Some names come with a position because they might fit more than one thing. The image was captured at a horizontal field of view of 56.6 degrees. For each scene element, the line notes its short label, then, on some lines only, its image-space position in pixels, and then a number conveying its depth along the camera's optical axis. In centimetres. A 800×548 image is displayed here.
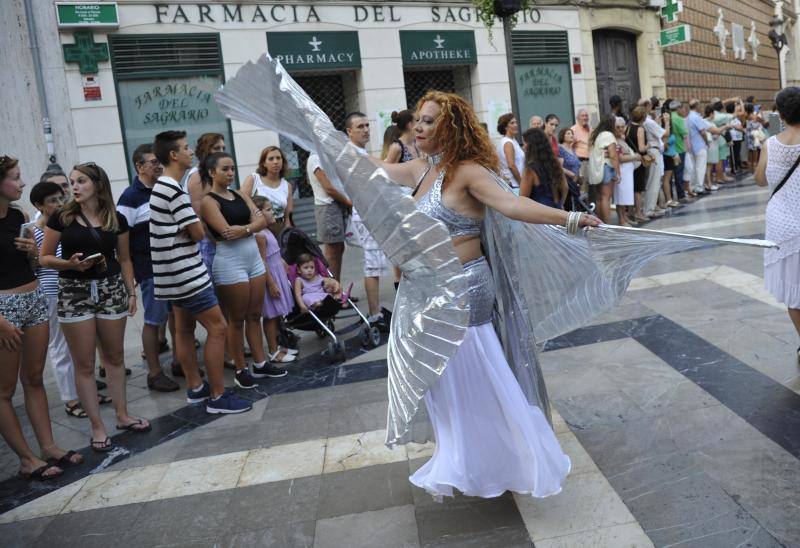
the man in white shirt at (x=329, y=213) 709
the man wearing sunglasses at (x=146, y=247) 573
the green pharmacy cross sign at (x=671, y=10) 1923
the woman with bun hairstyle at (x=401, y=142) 671
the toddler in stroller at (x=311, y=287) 625
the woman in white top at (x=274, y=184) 657
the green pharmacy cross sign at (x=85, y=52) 1177
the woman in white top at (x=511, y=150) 795
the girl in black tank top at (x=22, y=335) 420
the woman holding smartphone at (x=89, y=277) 462
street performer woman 316
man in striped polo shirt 480
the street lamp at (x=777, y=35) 2823
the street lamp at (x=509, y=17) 859
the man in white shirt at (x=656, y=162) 1196
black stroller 628
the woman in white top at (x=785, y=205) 434
